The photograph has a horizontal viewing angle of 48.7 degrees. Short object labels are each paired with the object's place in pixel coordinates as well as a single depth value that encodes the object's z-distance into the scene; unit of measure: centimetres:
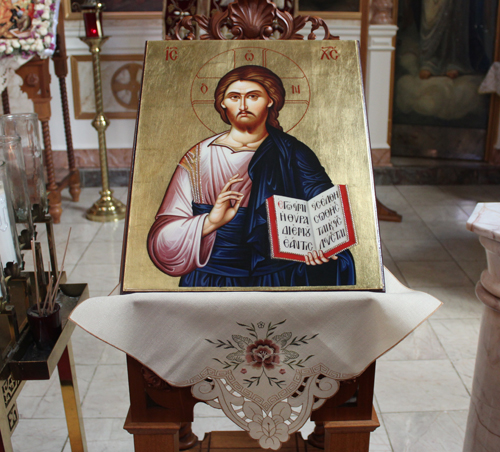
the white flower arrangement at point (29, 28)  342
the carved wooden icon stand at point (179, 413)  123
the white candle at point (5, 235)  124
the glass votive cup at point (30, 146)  152
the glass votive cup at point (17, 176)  136
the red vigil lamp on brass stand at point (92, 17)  397
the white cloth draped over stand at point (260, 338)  116
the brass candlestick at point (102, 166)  408
